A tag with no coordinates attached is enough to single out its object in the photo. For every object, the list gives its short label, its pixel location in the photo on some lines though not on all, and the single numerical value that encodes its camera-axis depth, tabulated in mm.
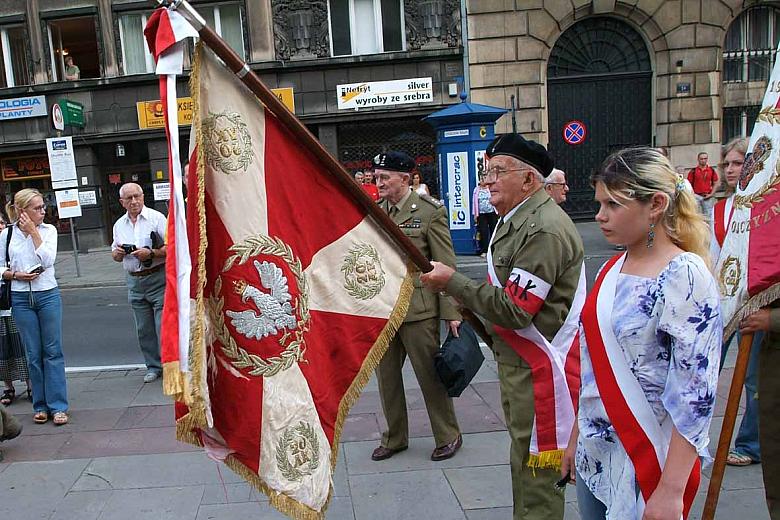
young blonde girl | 1821
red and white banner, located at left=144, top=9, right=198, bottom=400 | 1988
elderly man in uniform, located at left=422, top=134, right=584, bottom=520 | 2725
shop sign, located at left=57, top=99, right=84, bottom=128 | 15945
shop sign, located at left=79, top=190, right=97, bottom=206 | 16844
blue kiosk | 12352
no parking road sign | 16422
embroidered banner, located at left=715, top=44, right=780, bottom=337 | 2633
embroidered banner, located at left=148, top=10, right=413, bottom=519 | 2236
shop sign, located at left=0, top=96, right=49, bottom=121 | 17781
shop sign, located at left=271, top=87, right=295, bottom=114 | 17062
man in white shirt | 5934
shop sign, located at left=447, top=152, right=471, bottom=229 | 12555
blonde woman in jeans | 5020
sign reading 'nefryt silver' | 16953
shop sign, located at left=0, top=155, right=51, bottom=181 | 18500
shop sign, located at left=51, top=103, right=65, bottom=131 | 12750
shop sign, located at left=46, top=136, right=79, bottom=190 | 12969
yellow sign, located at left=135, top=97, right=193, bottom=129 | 17469
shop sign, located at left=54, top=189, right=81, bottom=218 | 13242
